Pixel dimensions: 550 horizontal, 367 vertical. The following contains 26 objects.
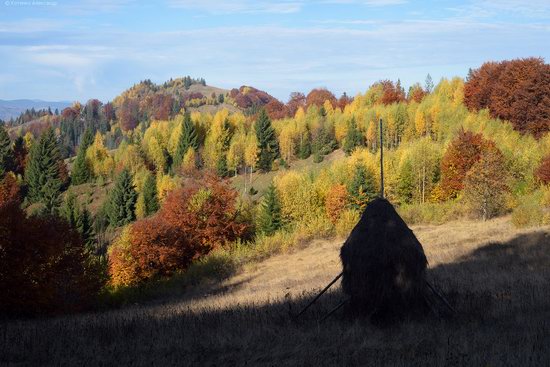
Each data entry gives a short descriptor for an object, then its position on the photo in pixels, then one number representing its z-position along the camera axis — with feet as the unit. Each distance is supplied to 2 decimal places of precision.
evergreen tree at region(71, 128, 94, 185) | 338.95
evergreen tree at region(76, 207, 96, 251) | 216.33
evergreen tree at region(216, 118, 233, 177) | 335.69
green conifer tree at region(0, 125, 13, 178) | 329.83
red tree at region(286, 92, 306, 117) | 520.92
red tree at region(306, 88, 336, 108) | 534.53
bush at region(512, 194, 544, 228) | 114.62
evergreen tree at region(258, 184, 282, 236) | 197.77
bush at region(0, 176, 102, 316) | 79.82
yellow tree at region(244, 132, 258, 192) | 332.80
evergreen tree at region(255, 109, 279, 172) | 347.97
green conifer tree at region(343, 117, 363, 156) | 320.09
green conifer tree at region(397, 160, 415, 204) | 211.63
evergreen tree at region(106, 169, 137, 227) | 265.75
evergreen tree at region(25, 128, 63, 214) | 304.30
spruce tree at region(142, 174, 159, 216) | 266.98
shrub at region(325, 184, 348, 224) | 201.16
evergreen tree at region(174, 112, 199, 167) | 357.45
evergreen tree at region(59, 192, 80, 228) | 216.13
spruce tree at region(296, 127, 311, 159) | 353.51
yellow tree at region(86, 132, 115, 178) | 357.00
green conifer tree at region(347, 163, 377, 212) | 201.87
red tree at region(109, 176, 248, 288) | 147.23
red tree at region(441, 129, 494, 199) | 197.36
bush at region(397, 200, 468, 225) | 160.86
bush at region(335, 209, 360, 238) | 165.58
